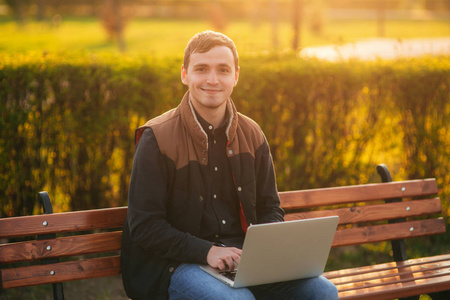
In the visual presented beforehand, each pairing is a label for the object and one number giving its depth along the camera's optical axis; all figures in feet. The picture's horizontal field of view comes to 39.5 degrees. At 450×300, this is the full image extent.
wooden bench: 10.83
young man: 9.83
